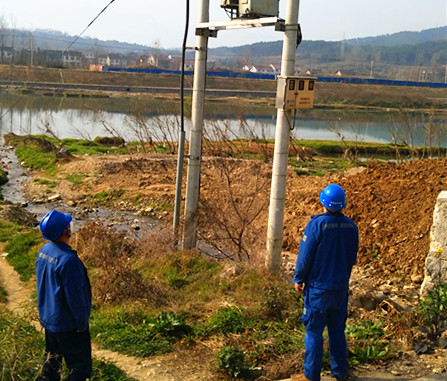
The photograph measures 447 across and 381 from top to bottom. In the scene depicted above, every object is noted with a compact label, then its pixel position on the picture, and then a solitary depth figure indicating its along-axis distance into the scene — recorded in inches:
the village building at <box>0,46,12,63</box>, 3474.4
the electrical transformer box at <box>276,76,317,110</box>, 292.0
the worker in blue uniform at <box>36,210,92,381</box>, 181.0
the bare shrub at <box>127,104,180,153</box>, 1053.2
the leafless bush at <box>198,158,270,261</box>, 381.1
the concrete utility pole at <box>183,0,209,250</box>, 363.6
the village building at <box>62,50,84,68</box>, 5093.5
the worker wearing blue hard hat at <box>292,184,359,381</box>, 195.5
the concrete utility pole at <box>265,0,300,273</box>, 293.9
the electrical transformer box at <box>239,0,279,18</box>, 308.2
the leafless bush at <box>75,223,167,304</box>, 293.3
